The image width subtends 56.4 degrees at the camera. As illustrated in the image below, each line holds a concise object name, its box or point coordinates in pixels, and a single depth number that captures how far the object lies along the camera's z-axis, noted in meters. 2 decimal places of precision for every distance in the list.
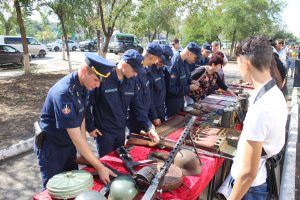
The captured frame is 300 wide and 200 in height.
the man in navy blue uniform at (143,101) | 3.10
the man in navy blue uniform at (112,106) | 2.73
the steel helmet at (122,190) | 1.70
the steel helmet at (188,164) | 2.22
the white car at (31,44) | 19.33
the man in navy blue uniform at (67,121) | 2.03
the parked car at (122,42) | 27.73
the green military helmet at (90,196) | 1.55
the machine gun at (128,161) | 2.16
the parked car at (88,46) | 31.04
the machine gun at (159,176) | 1.62
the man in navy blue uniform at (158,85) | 3.63
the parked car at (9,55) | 15.23
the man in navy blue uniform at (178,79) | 4.10
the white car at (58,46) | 31.03
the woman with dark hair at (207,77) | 4.37
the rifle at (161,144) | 2.55
